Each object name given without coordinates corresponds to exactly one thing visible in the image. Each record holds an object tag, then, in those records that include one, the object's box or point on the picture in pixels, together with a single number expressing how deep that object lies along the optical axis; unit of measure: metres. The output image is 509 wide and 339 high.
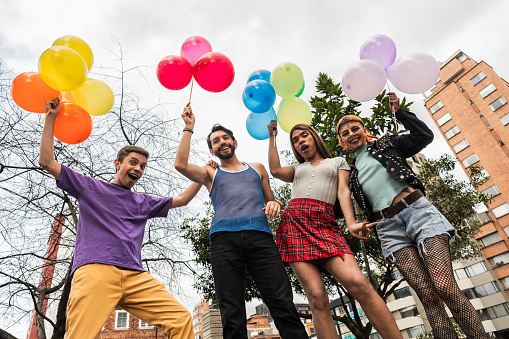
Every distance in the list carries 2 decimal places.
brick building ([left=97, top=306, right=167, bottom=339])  21.38
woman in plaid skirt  2.09
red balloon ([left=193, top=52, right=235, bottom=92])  3.10
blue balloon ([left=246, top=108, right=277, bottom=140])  3.39
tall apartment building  30.72
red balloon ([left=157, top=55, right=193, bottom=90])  3.11
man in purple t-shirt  1.90
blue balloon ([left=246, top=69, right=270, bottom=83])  3.66
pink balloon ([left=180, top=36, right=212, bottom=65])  3.49
